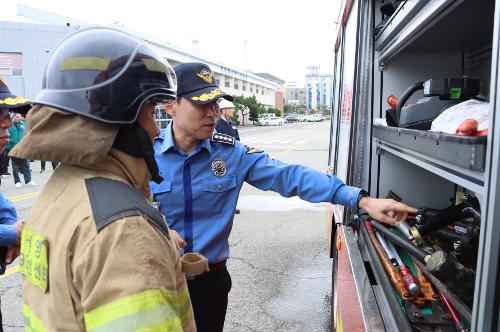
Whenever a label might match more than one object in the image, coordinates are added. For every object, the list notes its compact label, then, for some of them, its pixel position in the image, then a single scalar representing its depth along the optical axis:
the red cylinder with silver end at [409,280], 1.82
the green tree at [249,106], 55.73
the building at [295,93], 149.23
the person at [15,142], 10.45
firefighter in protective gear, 0.96
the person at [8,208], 2.59
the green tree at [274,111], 78.38
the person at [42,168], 13.01
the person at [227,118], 5.57
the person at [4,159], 4.04
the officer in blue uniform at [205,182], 2.41
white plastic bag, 1.28
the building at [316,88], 137.88
